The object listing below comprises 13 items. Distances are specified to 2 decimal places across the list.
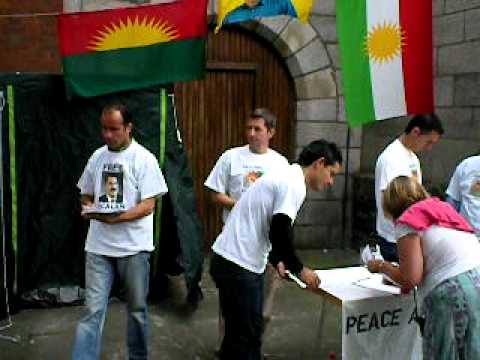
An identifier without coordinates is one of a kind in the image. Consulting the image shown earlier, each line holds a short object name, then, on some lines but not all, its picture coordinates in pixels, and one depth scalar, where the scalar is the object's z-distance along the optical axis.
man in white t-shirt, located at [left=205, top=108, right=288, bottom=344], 4.48
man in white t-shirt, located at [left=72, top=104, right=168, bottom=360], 3.92
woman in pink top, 3.06
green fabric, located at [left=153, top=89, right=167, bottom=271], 5.50
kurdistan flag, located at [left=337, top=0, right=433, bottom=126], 4.19
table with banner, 3.66
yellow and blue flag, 4.62
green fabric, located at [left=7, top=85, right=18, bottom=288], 5.22
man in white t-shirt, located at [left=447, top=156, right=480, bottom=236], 4.81
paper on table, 3.67
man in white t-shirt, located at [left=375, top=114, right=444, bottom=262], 4.39
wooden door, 7.62
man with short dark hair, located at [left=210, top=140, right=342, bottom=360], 3.39
